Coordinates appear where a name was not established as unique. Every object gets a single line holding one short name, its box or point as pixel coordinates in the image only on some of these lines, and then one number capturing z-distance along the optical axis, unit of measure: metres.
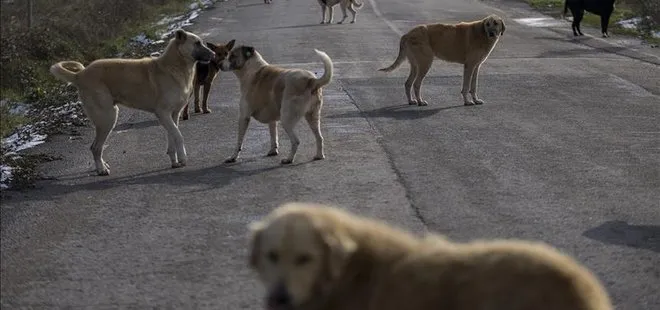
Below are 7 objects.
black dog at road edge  27.61
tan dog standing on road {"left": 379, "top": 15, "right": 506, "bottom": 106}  16.81
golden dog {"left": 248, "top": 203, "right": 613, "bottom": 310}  4.03
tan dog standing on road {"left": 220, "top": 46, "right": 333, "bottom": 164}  11.61
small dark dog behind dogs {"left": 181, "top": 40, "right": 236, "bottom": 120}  15.34
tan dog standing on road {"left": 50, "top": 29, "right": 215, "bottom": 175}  11.47
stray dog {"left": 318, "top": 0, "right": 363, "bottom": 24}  33.66
